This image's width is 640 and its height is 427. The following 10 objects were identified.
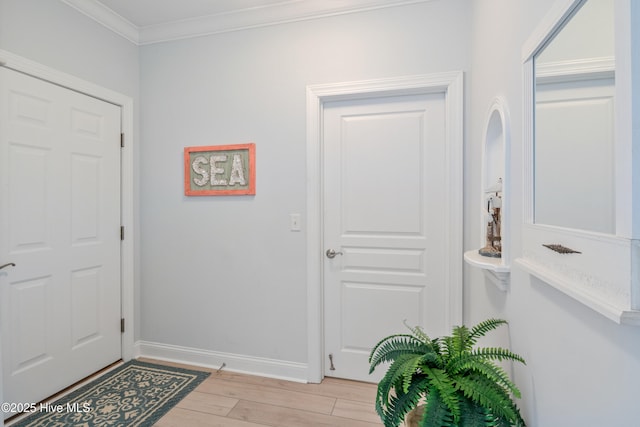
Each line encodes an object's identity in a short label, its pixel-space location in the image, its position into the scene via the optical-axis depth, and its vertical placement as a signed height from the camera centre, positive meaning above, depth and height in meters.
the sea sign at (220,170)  2.36 +0.31
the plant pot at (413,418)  1.26 -0.85
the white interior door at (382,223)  2.10 -0.09
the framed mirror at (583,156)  0.56 +0.13
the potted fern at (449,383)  0.92 -0.55
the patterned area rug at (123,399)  1.82 -1.22
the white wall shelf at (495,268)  1.26 -0.24
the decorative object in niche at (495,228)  1.41 -0.09
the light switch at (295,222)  2.27 -0.09
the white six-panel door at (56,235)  1.83 -0.17
